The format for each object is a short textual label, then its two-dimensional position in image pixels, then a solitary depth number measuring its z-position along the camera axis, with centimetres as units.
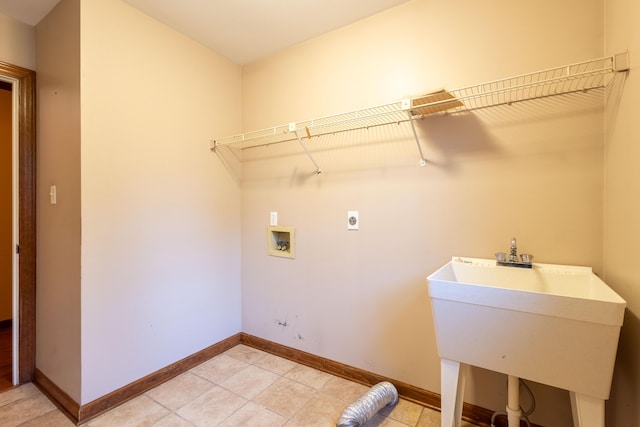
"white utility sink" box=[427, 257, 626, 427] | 97
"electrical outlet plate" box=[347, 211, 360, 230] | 196
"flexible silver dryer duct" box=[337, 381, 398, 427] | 150
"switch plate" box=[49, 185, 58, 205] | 181
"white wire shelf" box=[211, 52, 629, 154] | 129
